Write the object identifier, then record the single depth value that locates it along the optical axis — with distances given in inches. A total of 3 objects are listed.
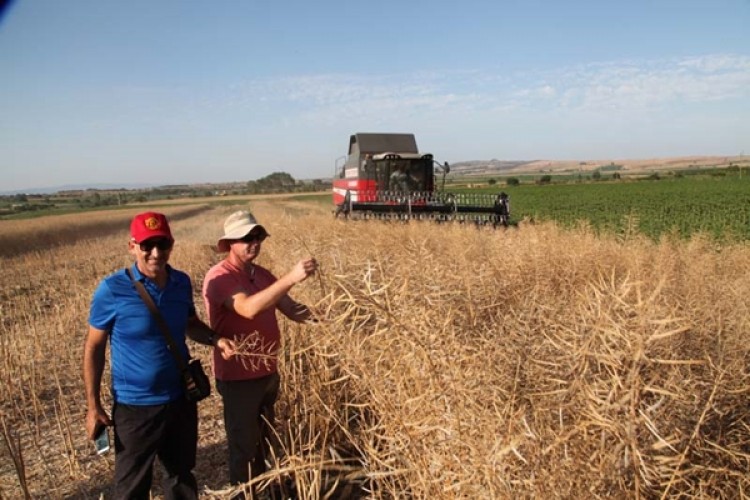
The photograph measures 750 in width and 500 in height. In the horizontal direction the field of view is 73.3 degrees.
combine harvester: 523.2
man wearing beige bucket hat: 107.8
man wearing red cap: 102.7
